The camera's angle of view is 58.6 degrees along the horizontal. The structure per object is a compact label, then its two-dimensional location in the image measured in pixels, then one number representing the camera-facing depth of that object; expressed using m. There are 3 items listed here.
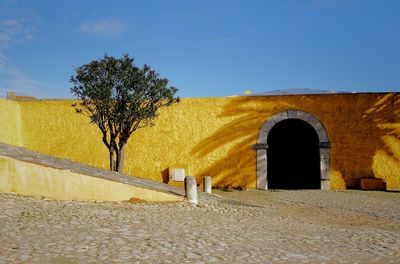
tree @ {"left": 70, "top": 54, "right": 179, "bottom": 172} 10.41
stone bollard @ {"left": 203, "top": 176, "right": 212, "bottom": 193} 10.77
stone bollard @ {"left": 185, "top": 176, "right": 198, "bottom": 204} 7.46
